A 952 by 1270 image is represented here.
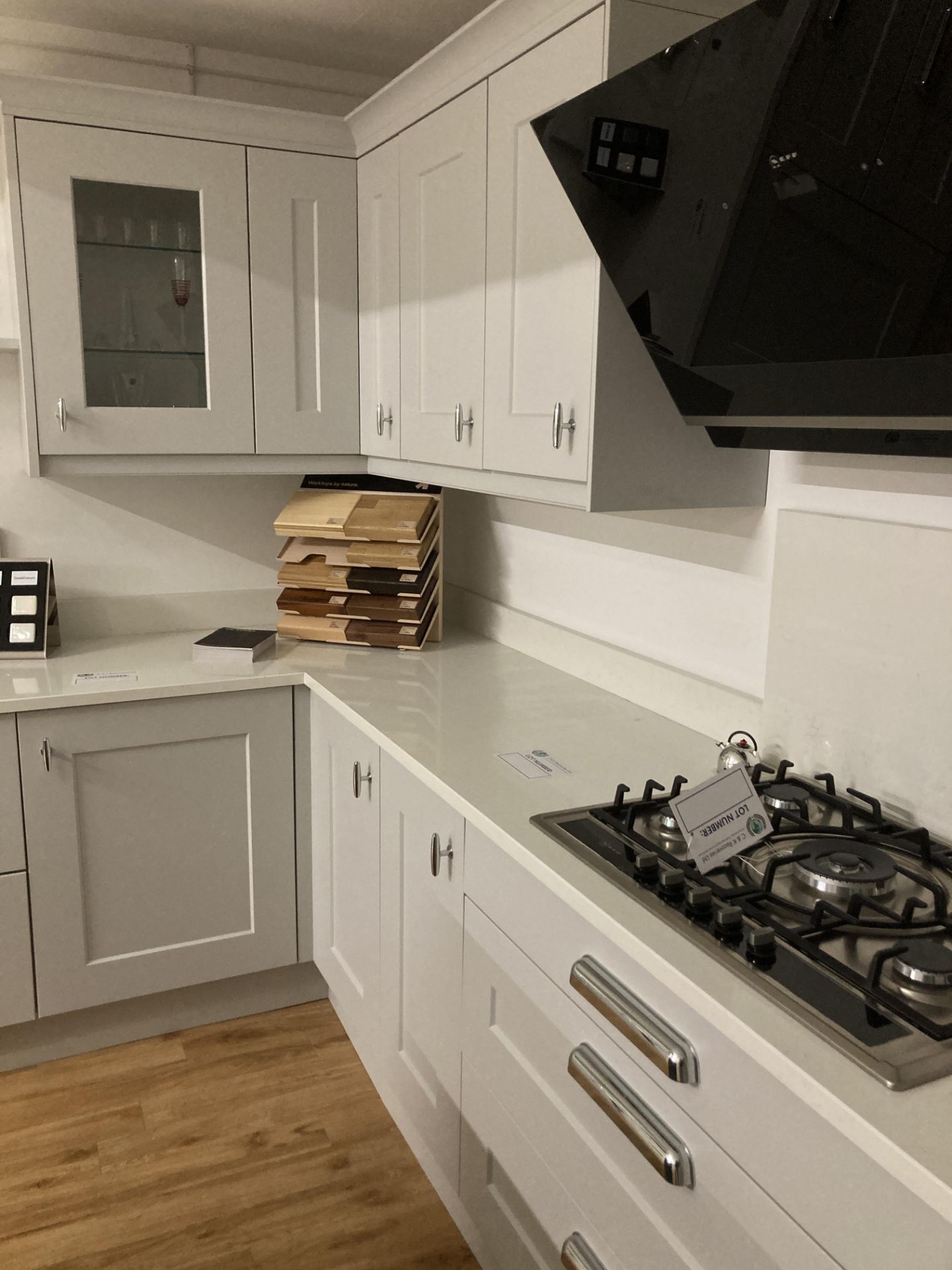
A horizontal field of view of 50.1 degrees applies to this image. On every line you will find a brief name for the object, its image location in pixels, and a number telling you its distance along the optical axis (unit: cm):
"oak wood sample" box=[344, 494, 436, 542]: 249
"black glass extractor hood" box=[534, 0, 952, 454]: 102
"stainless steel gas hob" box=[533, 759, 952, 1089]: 95
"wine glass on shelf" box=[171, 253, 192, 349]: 233
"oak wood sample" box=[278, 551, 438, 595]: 251
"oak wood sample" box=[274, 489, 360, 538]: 255
